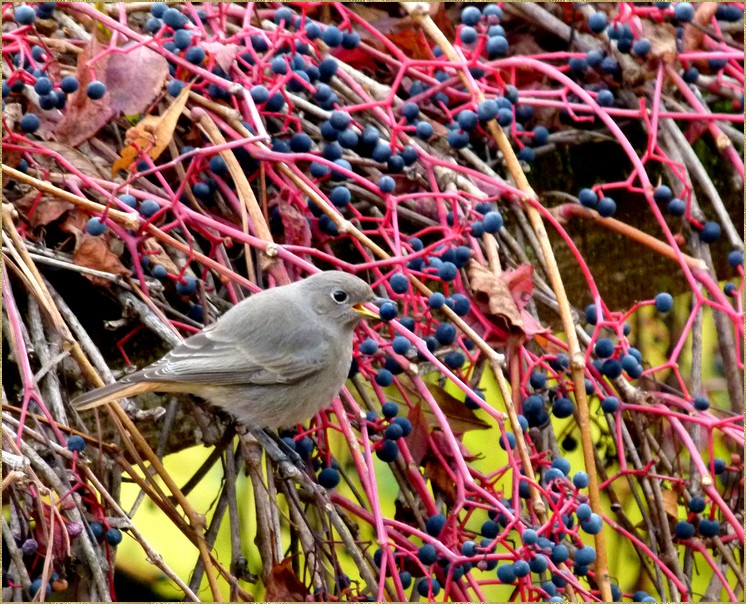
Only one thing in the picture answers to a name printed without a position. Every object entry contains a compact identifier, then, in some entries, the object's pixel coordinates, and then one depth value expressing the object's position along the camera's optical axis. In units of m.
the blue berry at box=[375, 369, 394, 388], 4.47
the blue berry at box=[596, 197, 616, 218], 5.16
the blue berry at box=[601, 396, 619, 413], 4.52
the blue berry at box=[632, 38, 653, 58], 5.31
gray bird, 4.56
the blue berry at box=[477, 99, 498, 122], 4.87
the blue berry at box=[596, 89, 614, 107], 5.34
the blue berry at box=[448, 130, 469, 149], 5.09
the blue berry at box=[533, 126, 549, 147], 5.51
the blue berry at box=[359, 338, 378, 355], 4.52
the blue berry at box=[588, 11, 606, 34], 5.42
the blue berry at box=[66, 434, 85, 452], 3.97
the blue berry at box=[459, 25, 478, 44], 5.12
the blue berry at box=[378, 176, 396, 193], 4.79
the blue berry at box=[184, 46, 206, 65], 4.75
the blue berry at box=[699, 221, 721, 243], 5.05
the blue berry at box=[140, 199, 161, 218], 4.45
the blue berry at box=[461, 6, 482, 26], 5.32
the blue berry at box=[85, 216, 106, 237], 4.36
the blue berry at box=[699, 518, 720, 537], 4.52
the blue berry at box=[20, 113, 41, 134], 4.58
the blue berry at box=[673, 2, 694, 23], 5.23
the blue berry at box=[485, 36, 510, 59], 5.26
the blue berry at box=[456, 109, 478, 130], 4.98
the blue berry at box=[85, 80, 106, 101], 4.59
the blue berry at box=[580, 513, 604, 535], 3.93
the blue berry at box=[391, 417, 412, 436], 4.29
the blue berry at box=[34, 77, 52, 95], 4.58
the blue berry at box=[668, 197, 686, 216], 5.15
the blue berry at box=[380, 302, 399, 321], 4.48
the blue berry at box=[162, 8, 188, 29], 4.73
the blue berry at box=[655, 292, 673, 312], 4.86
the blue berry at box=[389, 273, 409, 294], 4.51
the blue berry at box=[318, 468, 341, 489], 4.37
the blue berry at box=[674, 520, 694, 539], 4.59
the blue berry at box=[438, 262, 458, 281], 4.49
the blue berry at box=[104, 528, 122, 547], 3.93
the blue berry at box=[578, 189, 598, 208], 5.22
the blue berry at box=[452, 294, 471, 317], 4.48
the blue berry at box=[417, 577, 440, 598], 4.03
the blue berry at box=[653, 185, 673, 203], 5.22
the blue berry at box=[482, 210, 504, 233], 4.71
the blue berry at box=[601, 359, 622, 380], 4.54
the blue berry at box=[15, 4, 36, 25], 4.63
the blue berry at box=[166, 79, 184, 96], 4.75
